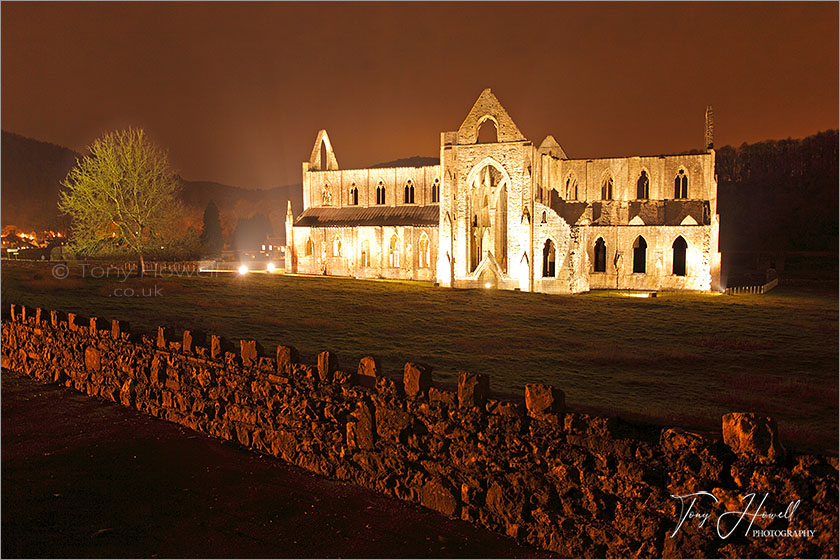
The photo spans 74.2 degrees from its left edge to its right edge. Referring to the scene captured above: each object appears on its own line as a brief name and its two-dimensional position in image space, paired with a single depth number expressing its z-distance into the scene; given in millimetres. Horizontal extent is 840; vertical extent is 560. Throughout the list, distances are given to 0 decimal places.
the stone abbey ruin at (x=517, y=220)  42719
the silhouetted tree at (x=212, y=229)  81888
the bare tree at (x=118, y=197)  41438
